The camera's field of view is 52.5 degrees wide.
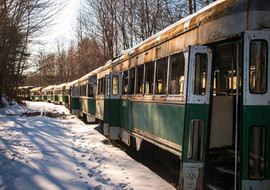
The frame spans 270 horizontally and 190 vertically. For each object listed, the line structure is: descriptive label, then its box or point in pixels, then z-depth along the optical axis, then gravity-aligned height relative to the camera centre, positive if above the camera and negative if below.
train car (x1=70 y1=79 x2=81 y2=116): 19.42 -0.59
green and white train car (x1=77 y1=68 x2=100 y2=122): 13.72 -0.07
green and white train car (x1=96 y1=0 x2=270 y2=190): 3.21 +0.00
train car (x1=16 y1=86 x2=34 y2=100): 55.27 +0.45
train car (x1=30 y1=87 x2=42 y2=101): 51.47 -0.13
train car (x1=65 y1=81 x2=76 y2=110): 26.83 +0.12
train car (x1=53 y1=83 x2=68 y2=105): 30.70 -0.18
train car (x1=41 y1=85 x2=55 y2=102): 42.18 +0.00
